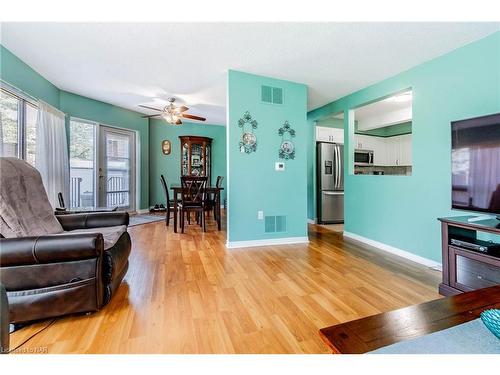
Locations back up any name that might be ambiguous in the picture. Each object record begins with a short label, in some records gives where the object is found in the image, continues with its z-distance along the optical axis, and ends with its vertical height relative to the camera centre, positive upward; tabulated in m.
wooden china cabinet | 6.45 +0.96
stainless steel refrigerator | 4.69 +0.18
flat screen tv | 1.76 +0.19
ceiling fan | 4.29 +1.44
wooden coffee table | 0.76 -0.51
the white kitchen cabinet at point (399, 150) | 5.26 +0.89
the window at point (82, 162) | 4.54 +0.56
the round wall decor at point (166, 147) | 6.41 +1.17
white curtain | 3.26 +0.58
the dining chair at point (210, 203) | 5.14 -0.35
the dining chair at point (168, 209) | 4.36 -0.41
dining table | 4.12 -0.24
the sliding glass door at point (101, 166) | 4.64 +0.51
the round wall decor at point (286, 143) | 3.42 +0.68
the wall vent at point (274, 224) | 3.37 -0.54
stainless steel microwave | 5.10 +0.68
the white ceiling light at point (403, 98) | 3.83 +1.55
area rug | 4.84 -0.69
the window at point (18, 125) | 2.74 +0.83
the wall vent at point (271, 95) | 3.31 +1.37
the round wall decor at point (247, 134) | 3.22 +0.76
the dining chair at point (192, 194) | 4.04 -0.11
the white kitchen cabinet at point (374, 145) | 5.54 +1.03
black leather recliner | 1.42 -0.50
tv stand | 1.68 -0.58
